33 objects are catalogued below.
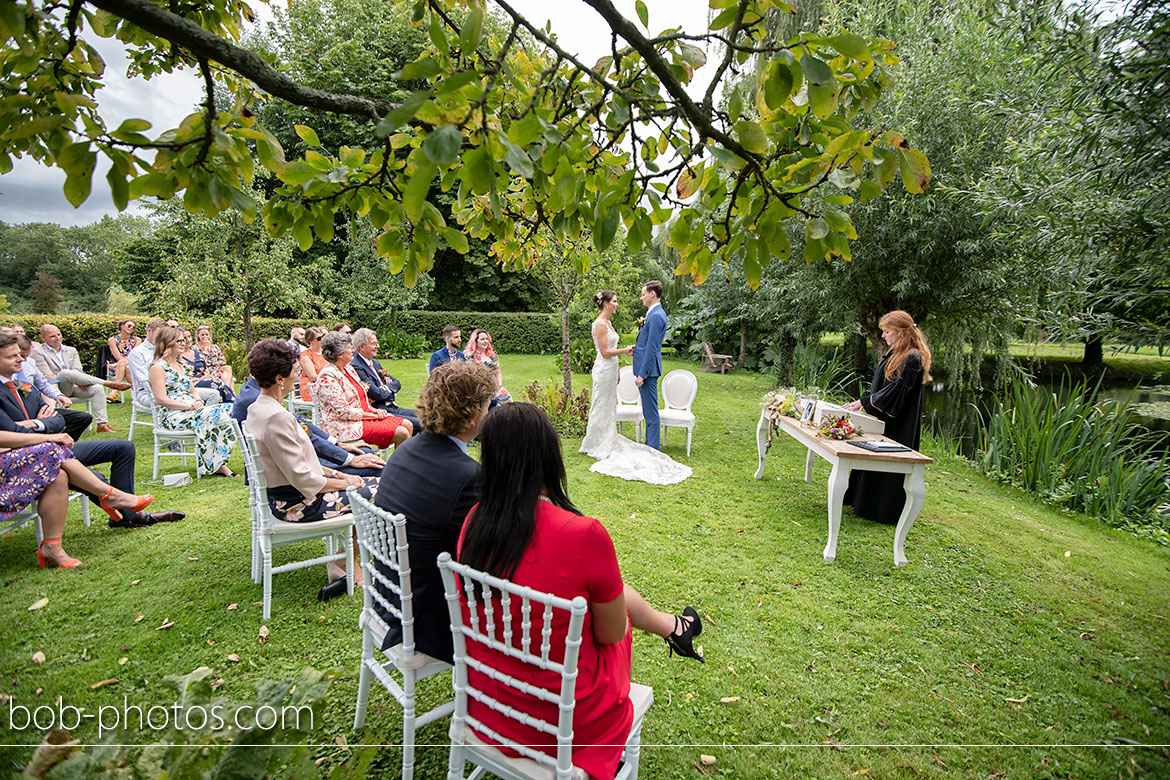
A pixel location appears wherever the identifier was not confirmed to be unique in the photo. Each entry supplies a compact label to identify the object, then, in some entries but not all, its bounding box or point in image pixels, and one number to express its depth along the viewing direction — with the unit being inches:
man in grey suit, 301.0
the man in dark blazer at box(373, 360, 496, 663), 86.9
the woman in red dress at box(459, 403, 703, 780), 66.5
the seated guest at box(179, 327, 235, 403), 264.8
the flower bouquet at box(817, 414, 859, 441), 191.9
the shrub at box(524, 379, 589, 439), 339.9
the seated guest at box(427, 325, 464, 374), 307.3
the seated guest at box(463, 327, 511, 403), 304.3
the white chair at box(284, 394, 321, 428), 242.7
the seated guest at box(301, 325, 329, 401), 277.1
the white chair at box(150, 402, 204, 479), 234.8
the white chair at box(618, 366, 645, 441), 321.8
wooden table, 174.6
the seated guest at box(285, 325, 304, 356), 312.5
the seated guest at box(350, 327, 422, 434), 259.6
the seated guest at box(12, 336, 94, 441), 216.5
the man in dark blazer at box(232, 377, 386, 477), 173.2
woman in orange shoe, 144.3
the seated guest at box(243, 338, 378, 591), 133.0
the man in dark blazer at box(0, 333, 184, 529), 159.9
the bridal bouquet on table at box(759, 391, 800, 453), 241.9
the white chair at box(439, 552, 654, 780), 61.1
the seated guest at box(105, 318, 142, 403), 339.9
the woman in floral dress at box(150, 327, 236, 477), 234.8
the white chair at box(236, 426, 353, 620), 131.8
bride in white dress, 266.7
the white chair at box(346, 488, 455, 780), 80.7
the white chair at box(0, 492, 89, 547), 144.6
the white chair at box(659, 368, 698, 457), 311.4
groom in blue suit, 280.1
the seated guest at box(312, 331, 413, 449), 198.5
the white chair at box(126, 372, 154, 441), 268.1
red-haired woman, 197.8
